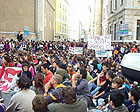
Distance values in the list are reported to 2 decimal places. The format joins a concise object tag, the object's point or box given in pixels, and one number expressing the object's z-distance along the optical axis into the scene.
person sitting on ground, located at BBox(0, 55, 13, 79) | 4.53
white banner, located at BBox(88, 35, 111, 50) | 6.39
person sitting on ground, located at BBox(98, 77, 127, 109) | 2.89
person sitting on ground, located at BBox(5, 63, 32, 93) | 4.16
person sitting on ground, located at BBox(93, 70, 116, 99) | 3.44
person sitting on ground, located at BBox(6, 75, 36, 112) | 2.20
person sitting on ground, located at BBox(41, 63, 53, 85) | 3.49
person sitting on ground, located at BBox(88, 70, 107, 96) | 3.66
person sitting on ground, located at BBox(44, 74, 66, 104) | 2.28
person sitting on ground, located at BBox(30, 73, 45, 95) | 2.77
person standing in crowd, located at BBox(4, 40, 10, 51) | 9.81
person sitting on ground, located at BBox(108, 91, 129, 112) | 2.14
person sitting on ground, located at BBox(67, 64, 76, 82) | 4.20
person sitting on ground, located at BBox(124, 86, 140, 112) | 2.47
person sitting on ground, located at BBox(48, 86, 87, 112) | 1.92
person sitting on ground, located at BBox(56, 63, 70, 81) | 3.56
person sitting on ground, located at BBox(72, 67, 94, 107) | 2.93
